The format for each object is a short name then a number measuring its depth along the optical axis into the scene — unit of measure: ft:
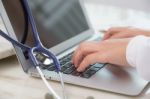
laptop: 3.34
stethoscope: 3.28
